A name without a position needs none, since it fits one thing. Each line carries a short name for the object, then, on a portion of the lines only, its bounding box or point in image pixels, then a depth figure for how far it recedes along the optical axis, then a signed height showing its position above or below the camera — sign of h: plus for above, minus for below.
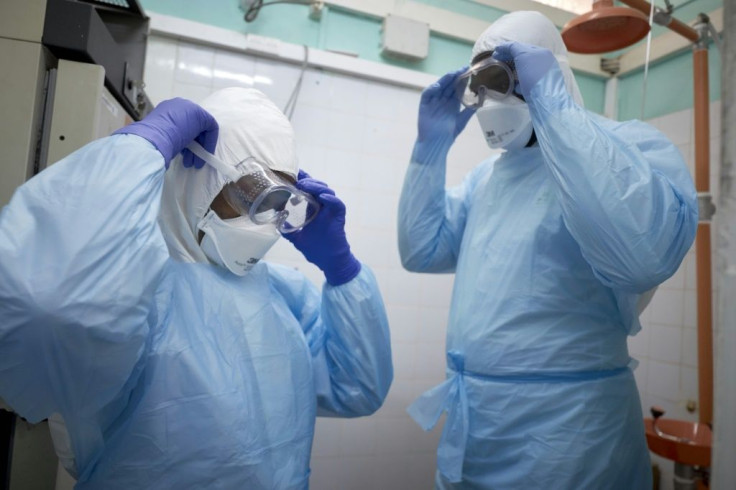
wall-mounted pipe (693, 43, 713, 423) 1.77 +0.17
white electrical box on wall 2.13 +1.08
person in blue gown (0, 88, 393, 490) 0.61 -0.09
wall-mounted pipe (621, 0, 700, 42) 1.69 +0.99
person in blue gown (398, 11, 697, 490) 0.92 +0.01
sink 1.48 -0.51
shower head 1.51 +0.87
